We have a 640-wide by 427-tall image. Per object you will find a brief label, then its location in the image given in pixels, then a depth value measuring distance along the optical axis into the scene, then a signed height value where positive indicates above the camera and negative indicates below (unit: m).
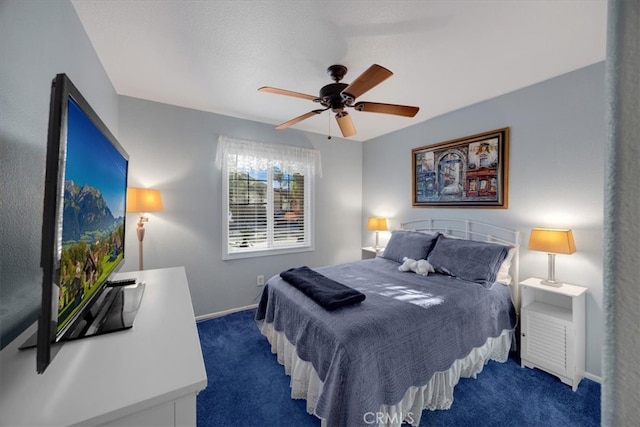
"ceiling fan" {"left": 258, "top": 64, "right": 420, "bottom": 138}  1.90 +0.89
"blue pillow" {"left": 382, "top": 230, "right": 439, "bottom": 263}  2.93 -0.36
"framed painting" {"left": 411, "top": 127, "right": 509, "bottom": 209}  2.70 +0.50
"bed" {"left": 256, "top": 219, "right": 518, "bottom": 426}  1.44 -0.78
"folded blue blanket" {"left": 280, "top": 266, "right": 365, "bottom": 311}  1.82 -0.58
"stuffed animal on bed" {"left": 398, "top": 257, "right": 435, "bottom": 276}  2.60 -0.53
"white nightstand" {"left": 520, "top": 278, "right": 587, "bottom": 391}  2.00 -0.92
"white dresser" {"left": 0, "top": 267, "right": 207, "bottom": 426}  0.62 -0.47
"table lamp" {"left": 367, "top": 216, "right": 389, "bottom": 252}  3.86 -0.15
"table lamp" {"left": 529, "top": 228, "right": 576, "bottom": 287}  2.07 -0.22
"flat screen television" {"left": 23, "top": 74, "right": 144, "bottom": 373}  0.61 -0.06
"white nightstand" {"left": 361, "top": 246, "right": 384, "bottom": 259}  3.87 -0.58
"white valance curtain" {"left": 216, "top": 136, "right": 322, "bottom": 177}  3.25 +0.77
